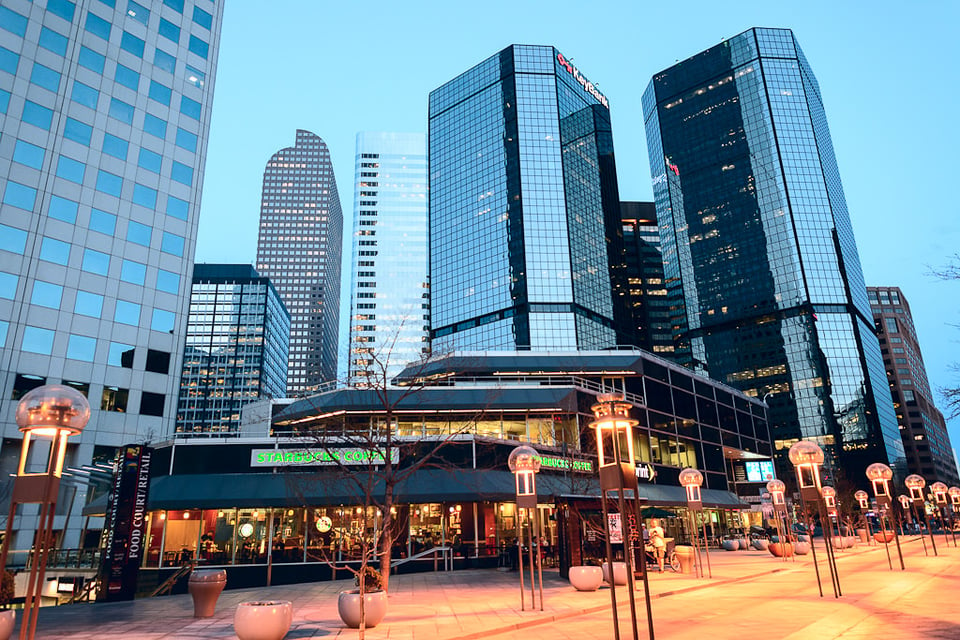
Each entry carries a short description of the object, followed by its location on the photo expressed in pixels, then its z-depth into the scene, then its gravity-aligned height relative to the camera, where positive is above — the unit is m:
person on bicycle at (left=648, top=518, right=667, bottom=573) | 29.52 -2.28
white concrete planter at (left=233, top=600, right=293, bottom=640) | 12.56 -2.38
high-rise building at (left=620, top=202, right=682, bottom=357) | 186.38 +61.55
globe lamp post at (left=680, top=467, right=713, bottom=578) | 27.92 +0.49
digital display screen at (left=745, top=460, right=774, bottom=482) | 74.50 +2.62
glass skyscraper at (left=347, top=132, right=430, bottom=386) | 187.12 +68.44
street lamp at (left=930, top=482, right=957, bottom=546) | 43.66 -0.33
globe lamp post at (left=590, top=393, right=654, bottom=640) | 10.16 +0.70
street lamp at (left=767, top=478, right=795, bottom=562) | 41.12 -0.09
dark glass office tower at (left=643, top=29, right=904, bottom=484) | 141.12 +62.22
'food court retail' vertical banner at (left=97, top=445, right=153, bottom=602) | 21.25 -0.56
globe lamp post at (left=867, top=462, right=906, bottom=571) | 28.63 +0.67
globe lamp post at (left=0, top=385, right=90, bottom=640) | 8.20 +1.21
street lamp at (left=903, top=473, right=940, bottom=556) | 35.68 +0.41
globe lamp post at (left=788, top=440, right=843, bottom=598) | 18.02 +0.84
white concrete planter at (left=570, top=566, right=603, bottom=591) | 21.25 -2.79
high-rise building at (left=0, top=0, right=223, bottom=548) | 39.81 +21.44
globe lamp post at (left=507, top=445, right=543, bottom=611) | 18.86 +0.93
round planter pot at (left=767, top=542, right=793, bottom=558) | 35.88 -3.32
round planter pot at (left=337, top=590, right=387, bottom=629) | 14.38 -2.47
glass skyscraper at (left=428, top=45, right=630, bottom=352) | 130.12 +66.01
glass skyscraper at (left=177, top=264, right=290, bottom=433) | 167.38 +44.48
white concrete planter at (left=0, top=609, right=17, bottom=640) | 11.74 -2.11
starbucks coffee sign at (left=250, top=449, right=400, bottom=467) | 34.78 +2.78
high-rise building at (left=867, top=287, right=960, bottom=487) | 193.50 +14.75
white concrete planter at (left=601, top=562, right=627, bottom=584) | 22.08 -2.79
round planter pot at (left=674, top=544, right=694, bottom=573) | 28.09 -2.85
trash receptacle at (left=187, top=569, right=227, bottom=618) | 17.38 -2.36
